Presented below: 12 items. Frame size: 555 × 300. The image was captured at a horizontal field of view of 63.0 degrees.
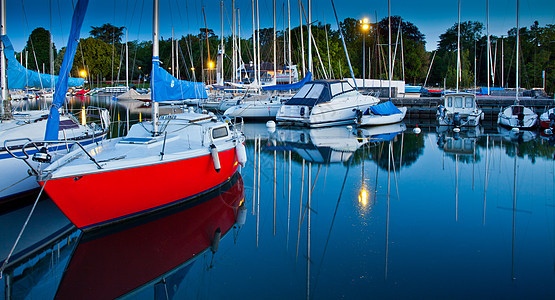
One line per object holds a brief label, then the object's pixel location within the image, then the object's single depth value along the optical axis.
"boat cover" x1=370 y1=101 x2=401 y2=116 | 27.05
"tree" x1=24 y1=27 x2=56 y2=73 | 79.88
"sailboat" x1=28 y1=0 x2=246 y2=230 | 8.18
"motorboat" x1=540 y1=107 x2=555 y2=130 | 24.44
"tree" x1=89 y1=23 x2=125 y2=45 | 100.81
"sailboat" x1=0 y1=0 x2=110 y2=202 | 10.52
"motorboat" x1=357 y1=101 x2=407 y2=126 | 26.36
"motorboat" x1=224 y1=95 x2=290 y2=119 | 30.73
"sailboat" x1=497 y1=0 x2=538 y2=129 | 25.98
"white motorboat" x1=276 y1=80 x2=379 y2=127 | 25.84
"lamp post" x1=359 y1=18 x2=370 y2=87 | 31.89
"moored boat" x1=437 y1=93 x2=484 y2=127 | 27.02
